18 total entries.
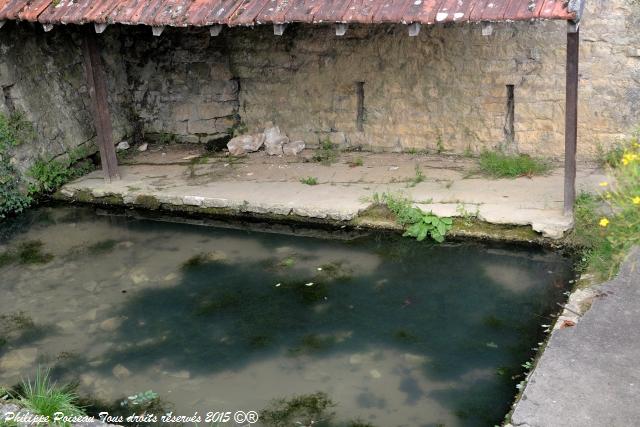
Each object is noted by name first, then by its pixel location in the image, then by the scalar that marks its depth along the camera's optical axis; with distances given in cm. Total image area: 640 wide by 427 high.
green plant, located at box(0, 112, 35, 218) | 931
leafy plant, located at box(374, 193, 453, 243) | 802
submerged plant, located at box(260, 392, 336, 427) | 553
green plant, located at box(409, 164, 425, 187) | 898
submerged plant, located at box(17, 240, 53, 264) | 825
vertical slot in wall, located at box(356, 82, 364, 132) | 1016
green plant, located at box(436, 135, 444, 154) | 987
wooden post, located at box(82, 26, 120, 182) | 914
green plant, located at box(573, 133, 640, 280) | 555
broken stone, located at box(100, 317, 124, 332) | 690
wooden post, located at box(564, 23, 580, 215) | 705
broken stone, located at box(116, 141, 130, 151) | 1098
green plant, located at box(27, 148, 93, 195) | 974
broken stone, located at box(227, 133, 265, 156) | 1066
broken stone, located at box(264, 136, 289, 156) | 1049
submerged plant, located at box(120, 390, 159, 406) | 586
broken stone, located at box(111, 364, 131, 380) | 621
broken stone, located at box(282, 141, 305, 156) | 1045
